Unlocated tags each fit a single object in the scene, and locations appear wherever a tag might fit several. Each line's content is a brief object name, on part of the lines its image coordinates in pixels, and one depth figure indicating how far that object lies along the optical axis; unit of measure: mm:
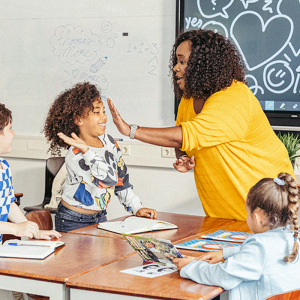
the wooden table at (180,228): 3918
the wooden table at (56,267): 3321
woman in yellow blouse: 3930
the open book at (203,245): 3630
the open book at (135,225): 3967
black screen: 5254
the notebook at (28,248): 3525
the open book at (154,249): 3356
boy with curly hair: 4207
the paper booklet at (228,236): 3762
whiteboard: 5680
